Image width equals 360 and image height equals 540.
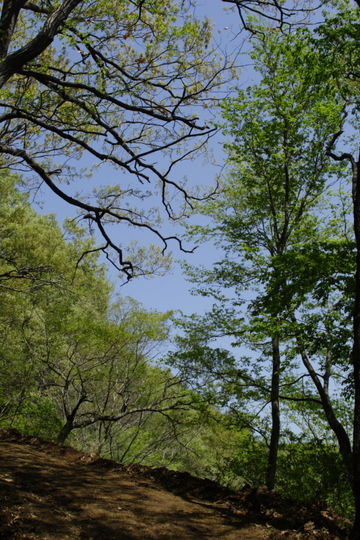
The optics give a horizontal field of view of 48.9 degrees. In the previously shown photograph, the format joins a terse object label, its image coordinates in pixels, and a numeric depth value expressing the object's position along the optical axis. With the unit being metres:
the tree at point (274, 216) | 9.22
